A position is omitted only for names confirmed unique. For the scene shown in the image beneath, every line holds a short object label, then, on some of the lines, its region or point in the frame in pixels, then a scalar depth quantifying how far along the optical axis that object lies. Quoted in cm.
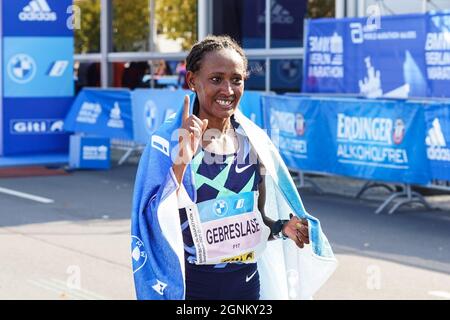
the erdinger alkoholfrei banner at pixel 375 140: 1272
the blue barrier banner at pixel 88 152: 1808
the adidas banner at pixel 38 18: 1966
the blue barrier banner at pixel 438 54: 1307
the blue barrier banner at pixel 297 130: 1448
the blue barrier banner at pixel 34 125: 1977
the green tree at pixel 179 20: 2227
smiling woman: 415
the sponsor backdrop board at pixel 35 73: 1973
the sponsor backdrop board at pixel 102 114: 1912
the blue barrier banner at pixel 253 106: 1566
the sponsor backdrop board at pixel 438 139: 1223
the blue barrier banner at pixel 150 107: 1753
